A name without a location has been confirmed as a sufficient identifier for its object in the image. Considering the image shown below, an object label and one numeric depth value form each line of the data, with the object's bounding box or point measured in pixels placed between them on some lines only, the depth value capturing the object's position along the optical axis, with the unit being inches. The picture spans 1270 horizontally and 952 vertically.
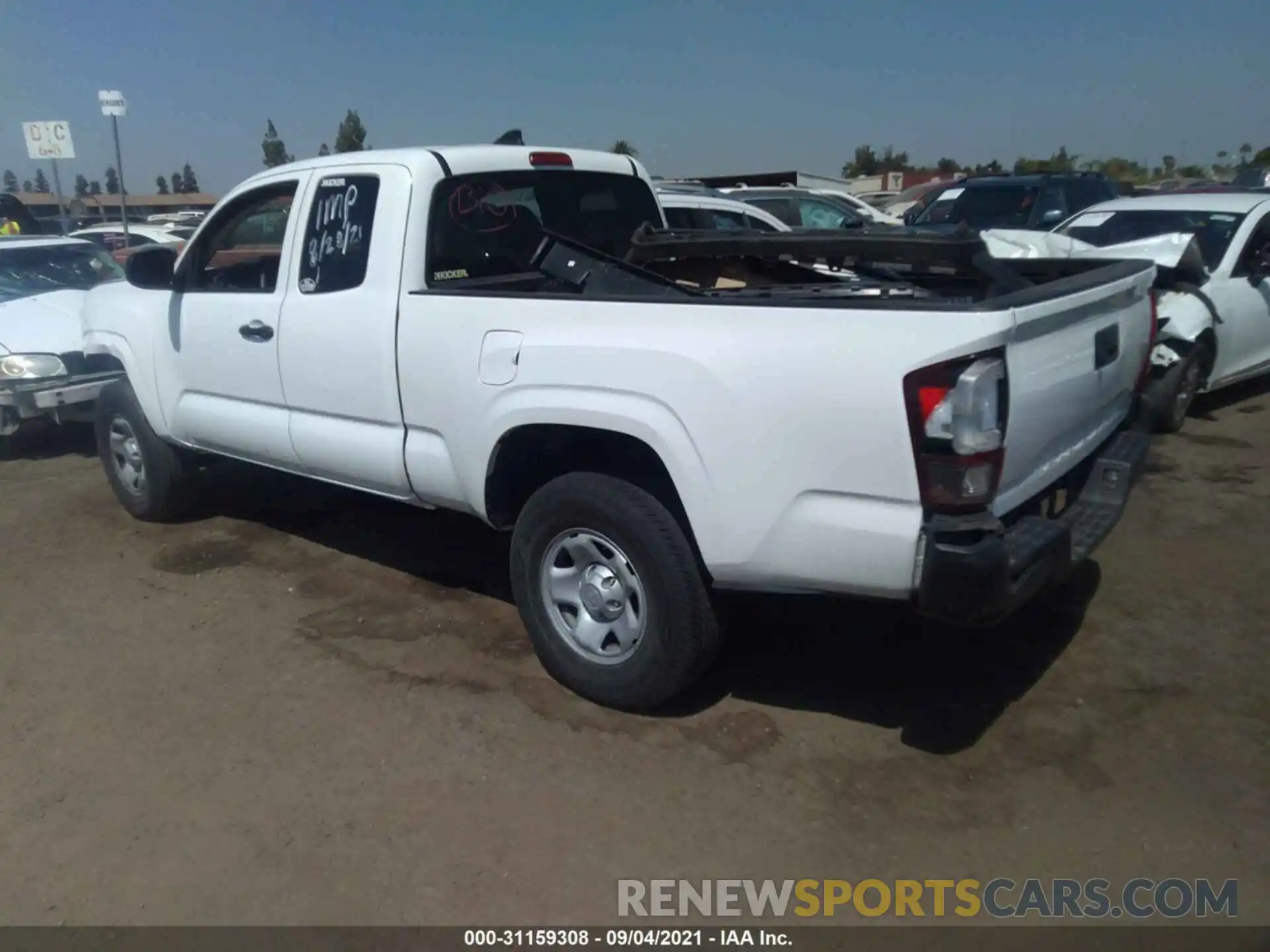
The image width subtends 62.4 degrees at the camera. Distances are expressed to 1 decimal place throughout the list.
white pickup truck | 115.3
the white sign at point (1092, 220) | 329.4
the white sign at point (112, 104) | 454.9
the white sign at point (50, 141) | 538.9
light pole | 454.9
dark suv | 453.4
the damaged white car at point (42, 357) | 283.6
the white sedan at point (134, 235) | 674.8
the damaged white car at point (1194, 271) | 269.3
